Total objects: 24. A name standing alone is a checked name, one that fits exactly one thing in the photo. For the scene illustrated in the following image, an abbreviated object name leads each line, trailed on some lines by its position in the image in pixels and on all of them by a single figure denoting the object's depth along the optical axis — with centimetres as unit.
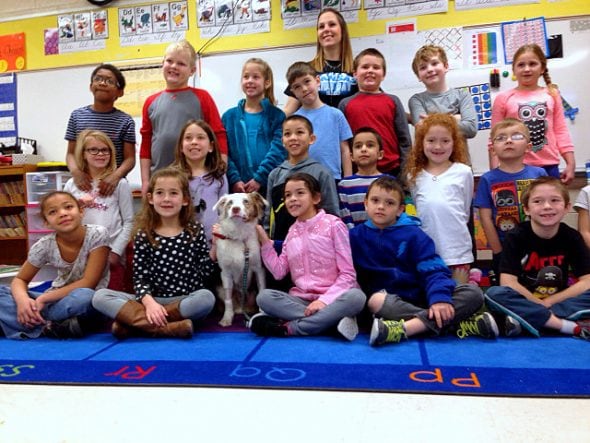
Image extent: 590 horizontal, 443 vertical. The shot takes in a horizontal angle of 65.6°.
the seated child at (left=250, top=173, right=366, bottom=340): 194
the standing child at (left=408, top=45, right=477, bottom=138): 268
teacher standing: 284
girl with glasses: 256
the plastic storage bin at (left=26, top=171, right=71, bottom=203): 406
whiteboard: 351
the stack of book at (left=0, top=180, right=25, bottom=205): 445
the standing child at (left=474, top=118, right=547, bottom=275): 230
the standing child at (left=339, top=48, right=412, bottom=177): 265
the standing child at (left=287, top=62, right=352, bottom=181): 255
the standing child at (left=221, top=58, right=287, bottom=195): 265
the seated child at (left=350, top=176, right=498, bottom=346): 188
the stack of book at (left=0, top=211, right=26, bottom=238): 454
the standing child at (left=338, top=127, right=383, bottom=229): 238
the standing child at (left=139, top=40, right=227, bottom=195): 275
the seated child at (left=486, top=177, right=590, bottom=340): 190
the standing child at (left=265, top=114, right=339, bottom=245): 233
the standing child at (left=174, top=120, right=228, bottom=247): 248
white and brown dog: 221
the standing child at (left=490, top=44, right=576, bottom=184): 263
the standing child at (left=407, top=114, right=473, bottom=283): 221
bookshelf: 445
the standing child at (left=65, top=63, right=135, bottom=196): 291
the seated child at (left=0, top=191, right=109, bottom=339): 215
